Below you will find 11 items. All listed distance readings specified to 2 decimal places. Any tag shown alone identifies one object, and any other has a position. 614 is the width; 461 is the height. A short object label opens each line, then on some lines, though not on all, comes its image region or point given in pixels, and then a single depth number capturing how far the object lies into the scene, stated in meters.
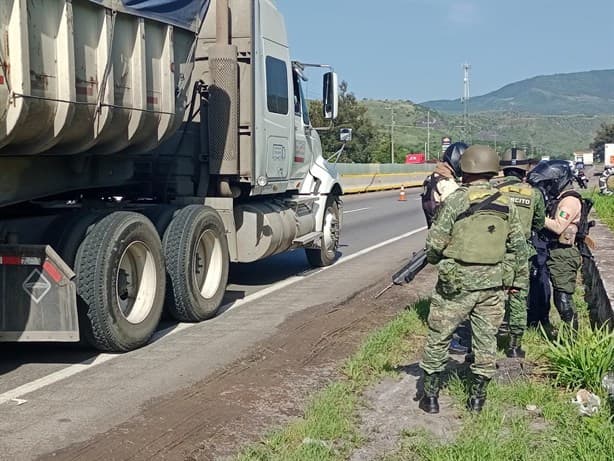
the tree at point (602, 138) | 109.56
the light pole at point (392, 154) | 69.44
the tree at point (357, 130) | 63.31
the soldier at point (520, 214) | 5.90
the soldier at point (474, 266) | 4.64
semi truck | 5.23
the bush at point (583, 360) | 5.03
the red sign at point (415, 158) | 62.38
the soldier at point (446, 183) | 6.62
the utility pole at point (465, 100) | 54.77
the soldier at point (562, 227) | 6.29
